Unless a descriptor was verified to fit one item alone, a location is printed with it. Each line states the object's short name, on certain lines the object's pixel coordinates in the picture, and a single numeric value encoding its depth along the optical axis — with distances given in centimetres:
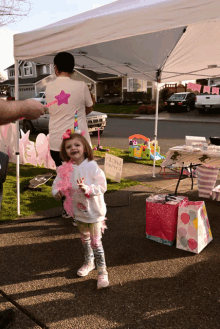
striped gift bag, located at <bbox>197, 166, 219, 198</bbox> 522
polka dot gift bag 336
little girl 265
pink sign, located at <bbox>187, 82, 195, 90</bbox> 714
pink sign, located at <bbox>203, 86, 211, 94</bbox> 742
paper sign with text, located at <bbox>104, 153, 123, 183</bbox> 612
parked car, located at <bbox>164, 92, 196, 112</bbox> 2784
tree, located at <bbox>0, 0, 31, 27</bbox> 900
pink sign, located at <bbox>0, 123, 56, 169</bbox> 697
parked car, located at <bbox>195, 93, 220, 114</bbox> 2438
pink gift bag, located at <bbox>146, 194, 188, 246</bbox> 353
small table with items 464
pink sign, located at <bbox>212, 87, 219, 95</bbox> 708
